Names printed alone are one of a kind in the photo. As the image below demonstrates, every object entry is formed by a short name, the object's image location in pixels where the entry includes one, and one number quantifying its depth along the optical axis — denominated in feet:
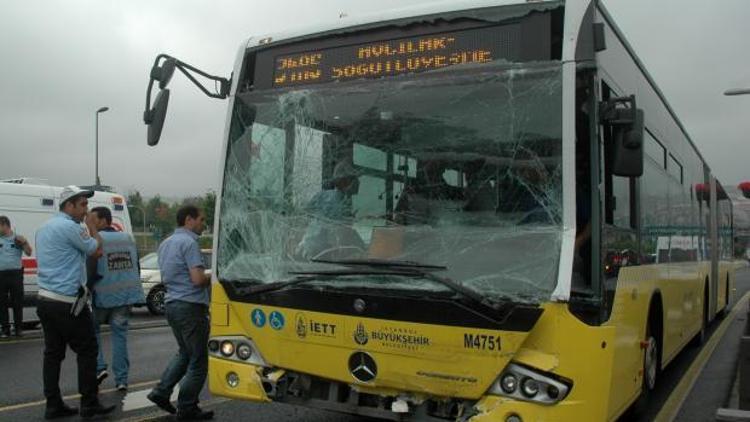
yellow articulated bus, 12.63
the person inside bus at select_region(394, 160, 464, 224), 13.80
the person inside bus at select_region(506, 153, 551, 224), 13.04
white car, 49.62
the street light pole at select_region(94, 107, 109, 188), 114.11
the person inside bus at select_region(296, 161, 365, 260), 14.39
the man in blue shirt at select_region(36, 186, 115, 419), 19.11
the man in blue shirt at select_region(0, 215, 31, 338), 34.86
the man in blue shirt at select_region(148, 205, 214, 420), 18.79
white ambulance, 40.40
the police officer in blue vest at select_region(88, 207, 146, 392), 22.74
